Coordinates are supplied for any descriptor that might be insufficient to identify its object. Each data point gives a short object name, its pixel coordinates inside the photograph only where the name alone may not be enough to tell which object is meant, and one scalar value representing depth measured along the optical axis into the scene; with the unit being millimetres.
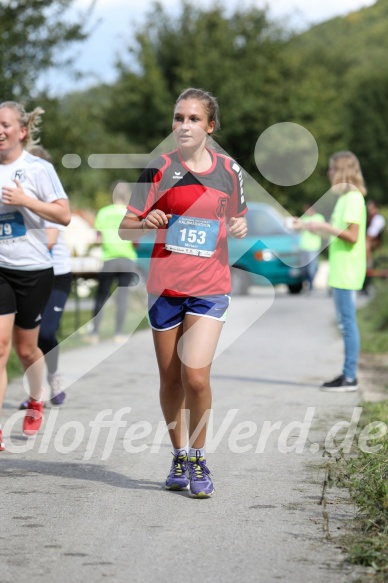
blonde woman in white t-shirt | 6914
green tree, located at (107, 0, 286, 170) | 50406
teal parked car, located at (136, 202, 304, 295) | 23516
